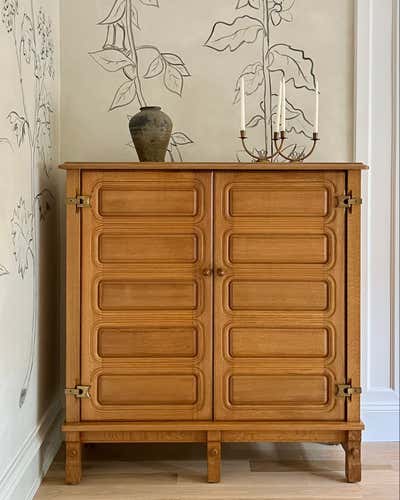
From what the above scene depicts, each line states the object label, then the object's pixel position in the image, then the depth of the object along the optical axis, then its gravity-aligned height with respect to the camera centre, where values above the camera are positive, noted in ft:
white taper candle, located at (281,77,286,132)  7.73 +1.83
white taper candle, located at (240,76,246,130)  7.77 +1.81
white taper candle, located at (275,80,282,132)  7.73 +1.77
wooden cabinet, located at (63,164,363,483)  7.29 -0.64
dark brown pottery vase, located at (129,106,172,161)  7.63 +1.50
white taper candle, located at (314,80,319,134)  8.03 +1.88
